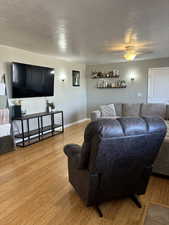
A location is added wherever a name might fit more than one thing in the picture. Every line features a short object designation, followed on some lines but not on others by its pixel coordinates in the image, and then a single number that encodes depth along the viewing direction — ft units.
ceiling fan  12.31
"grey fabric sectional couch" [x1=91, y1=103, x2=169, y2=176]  17.24
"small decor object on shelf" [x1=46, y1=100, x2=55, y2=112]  18.49
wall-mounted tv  14.54
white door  21.35
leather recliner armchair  5.35
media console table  14.97
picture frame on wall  23.00
